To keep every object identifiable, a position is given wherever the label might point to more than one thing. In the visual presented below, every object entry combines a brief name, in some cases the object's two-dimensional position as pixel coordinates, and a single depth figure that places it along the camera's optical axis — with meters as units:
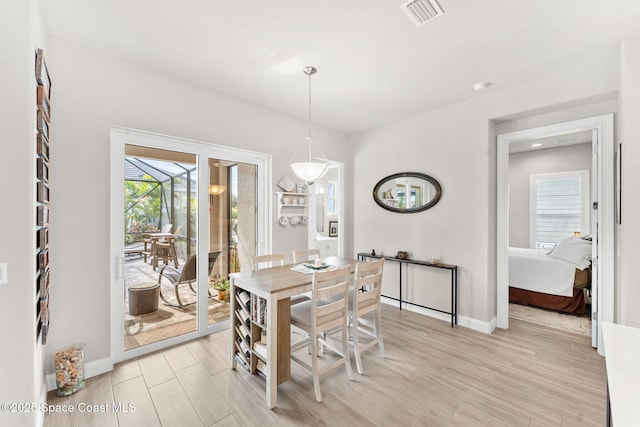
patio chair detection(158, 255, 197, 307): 2.94
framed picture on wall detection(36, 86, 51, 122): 1.71
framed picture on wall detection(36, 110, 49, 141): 1.72
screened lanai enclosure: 2.66
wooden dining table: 2.03
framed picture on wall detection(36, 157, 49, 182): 1.72
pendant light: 2.75
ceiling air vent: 1.85
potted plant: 3.37
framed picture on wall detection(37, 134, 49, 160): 1.75
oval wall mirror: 3.83
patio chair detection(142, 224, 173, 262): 2.76
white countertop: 0.81
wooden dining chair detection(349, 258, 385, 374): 2.44
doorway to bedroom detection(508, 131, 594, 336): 3.73
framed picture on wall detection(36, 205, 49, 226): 1.75
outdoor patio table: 2.84
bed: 3.71
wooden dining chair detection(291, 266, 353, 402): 2.12
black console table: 3.44
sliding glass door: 2.59
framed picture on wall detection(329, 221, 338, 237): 5.78
